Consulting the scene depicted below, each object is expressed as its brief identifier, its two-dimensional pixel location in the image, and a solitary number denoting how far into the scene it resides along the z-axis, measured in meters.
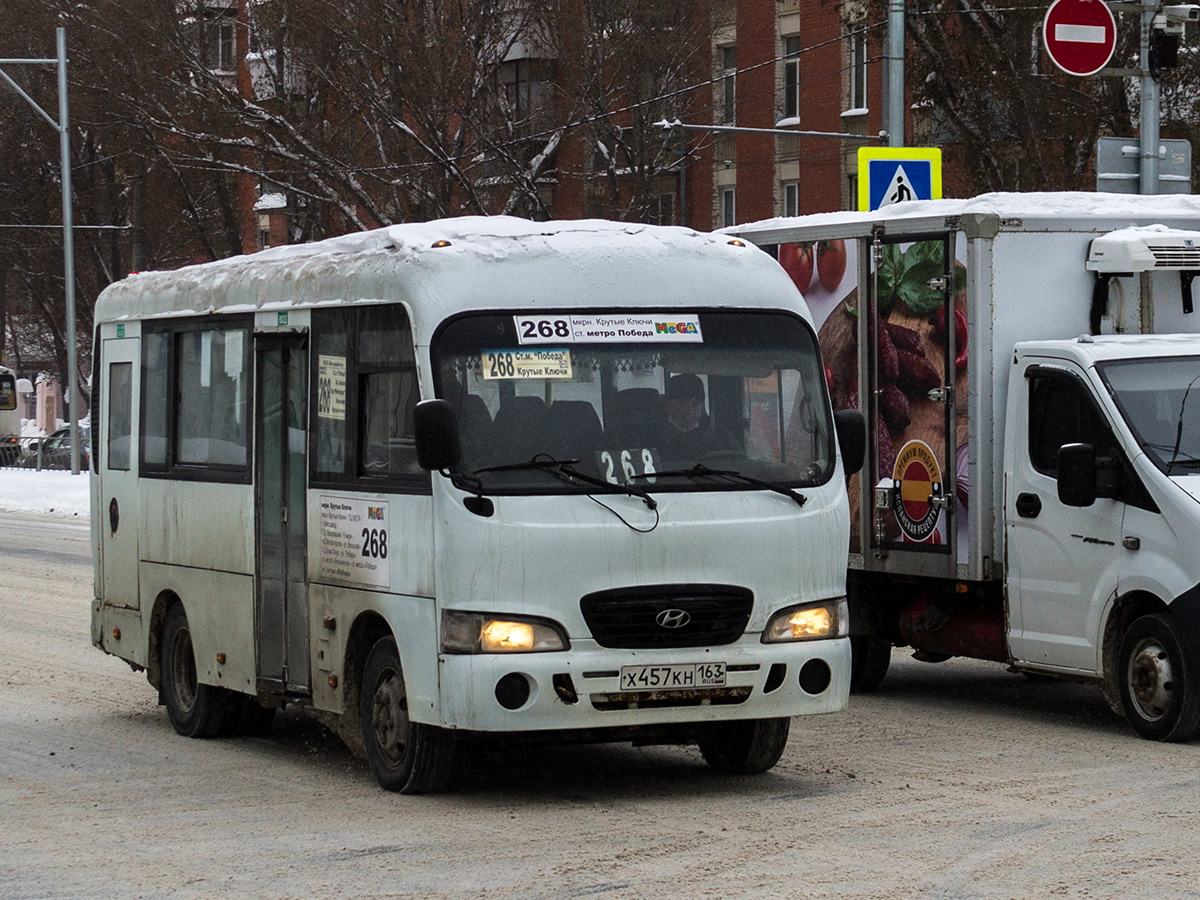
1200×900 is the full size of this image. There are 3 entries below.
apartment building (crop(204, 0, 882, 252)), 40.72
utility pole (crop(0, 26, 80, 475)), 42.16
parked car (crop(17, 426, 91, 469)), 60.69
